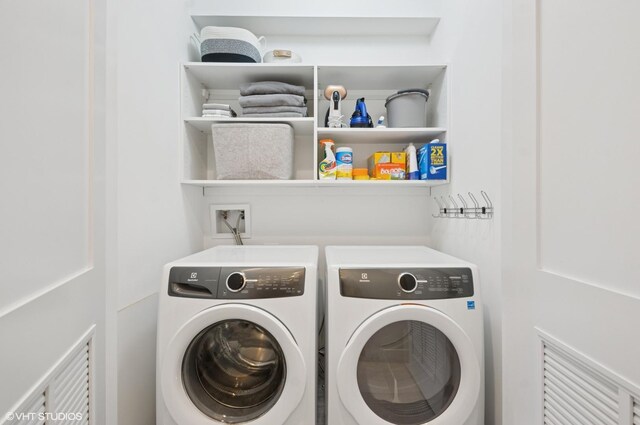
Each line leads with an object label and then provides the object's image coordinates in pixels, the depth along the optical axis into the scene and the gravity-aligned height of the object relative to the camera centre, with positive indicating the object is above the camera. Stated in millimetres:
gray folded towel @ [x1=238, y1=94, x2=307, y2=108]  1457 +584
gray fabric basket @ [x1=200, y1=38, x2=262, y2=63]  1464 +850
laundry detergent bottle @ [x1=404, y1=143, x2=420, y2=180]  1489 +250
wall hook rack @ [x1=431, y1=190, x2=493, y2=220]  1103 +17
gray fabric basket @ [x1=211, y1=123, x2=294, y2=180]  1439 +324
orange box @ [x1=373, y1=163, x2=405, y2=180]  1517 +218
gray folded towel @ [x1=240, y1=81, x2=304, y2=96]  1466 +651
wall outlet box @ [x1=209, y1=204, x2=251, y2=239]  1751 -47
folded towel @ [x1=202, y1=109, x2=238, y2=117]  1509 +543
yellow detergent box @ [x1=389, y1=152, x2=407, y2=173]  1526 +289
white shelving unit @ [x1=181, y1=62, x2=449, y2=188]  1474 +628
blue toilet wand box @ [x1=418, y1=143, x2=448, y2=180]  1433 +256
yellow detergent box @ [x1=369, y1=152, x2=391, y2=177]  1529 +296
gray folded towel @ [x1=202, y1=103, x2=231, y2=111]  1514 +573
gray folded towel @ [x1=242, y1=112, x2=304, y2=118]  1469 +513
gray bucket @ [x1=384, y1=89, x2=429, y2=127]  1512 +565
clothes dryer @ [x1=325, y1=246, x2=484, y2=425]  982 -479
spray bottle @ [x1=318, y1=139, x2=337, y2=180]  1495 +241
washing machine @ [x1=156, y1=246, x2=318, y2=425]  990 -480
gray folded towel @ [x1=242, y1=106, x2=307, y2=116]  1471 +540
